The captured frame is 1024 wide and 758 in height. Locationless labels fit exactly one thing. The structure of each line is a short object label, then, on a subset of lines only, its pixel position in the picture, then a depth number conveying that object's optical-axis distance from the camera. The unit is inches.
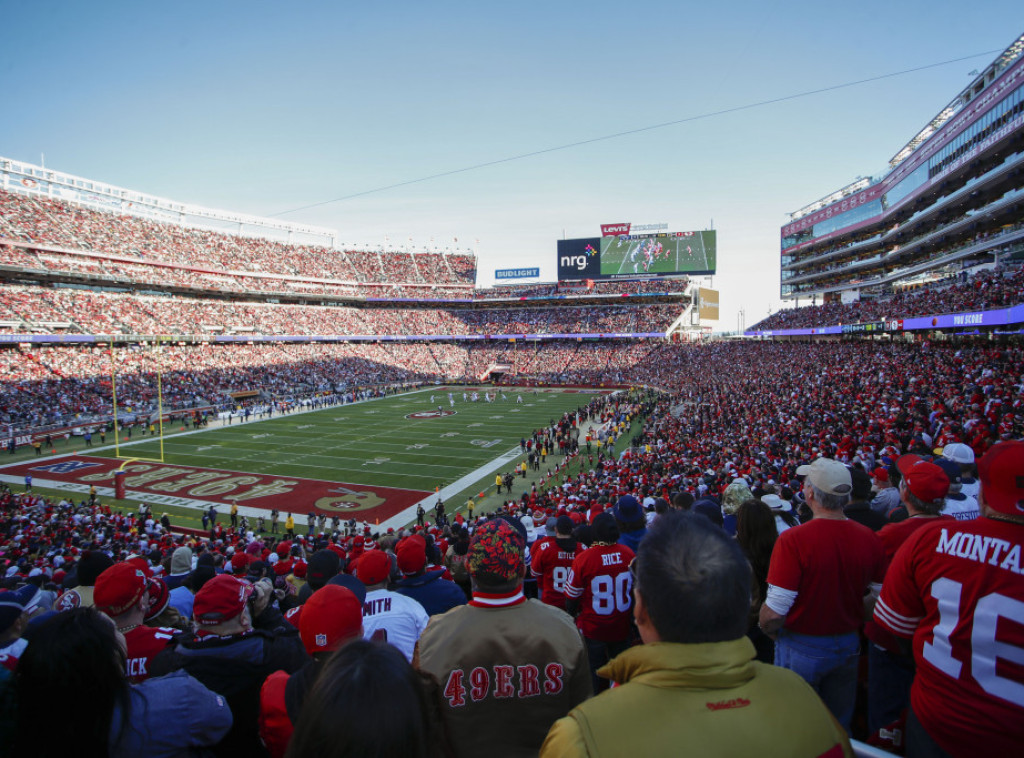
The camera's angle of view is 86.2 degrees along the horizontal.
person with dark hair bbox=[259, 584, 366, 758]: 98.2
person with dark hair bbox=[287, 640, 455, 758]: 51.6
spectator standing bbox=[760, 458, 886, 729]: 116.7
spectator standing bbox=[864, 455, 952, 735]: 115.7
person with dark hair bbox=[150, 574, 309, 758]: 116.1
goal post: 1450.5
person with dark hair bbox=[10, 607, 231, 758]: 78.0
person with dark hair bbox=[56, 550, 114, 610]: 182.9
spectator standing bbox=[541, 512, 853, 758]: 51.3
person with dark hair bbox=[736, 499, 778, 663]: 154.2
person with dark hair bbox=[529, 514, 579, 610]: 183.8
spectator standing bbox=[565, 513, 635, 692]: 153.3
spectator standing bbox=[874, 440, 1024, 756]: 75.2
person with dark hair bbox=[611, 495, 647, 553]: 185.9
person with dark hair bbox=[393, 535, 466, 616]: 152.7
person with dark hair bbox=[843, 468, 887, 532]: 174.9
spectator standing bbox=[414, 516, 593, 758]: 89.0
